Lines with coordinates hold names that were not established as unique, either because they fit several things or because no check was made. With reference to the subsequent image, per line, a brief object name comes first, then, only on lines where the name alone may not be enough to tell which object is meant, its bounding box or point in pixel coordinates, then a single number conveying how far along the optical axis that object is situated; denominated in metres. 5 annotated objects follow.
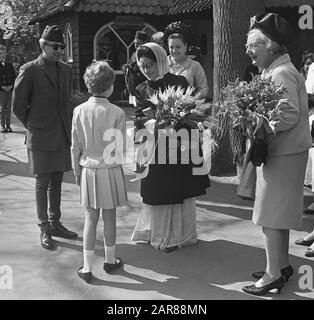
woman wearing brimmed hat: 3.76
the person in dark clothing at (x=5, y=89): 12.10
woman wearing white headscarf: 4.85
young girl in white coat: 4.19
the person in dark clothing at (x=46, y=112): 4.91
